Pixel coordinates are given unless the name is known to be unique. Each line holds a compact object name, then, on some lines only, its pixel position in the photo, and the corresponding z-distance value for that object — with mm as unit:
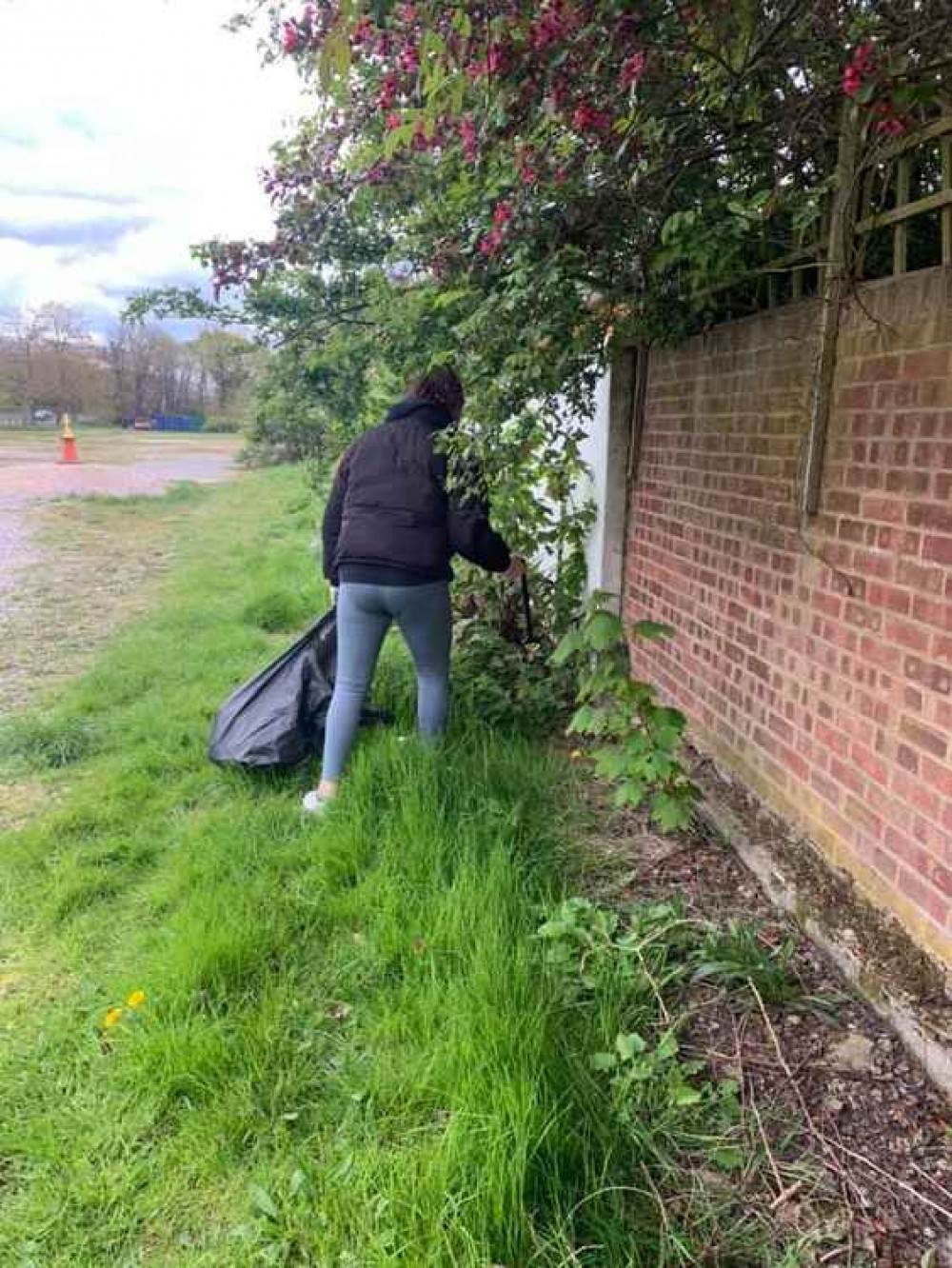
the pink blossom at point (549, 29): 1775
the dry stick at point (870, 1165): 1734
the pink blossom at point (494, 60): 1864
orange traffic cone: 25203
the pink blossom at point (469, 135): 2277
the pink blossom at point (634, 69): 1844
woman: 3303
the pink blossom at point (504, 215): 2551
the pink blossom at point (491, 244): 2563
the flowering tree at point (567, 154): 1848
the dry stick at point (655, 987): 2246
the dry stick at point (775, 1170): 1750
